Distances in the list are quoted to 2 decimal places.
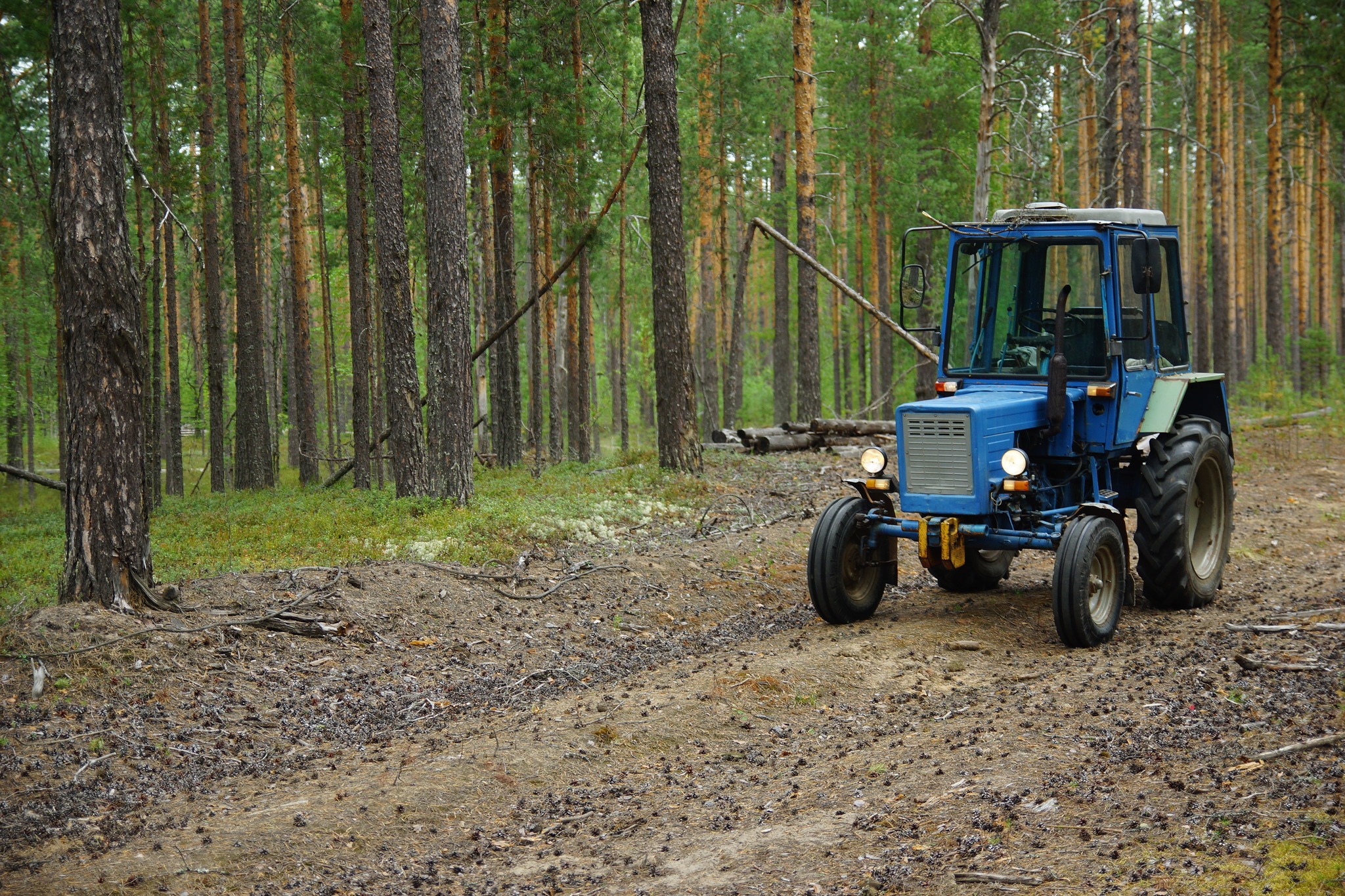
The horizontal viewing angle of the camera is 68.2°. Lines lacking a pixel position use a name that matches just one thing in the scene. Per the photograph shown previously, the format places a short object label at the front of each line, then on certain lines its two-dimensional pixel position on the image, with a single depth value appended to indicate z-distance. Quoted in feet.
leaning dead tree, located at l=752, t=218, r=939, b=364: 40.19
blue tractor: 24.12
